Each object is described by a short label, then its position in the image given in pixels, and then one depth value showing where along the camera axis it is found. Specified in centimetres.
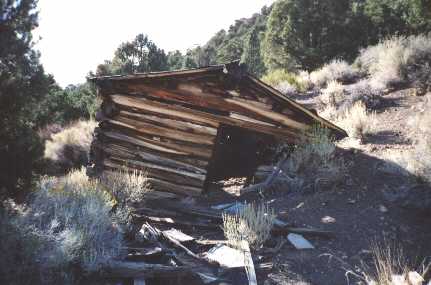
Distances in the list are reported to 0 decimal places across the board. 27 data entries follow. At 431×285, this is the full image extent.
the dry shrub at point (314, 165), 725
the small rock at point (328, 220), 616
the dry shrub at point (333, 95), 1246
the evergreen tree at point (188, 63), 3770
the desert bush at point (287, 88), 1605
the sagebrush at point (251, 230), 548
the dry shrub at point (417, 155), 646
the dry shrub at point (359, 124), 926
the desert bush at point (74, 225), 419
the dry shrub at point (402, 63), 1252
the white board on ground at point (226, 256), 504
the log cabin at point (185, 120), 834
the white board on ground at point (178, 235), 586
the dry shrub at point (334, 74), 1559
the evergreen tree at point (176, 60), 4180
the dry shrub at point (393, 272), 380
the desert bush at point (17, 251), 373
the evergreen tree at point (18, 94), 431
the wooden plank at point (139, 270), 451
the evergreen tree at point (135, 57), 2892
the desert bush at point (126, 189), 719
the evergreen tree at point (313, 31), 2288
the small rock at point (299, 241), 553
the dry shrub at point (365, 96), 1136
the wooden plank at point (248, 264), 457
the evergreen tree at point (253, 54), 3620
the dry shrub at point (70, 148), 1602
